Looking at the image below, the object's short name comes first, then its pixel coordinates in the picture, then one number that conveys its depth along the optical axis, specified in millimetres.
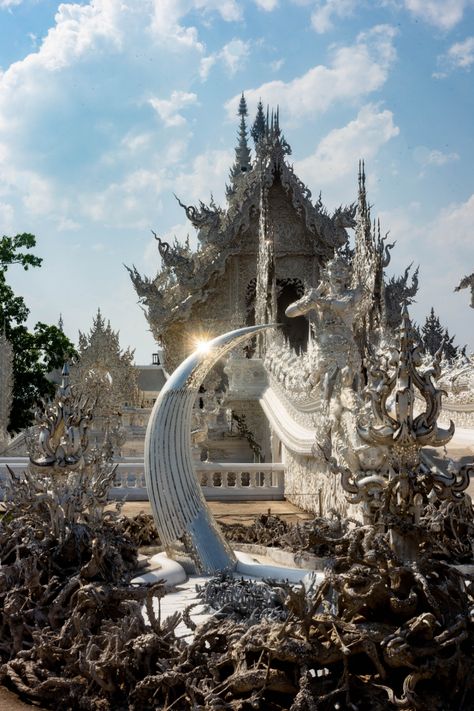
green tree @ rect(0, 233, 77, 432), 20547
